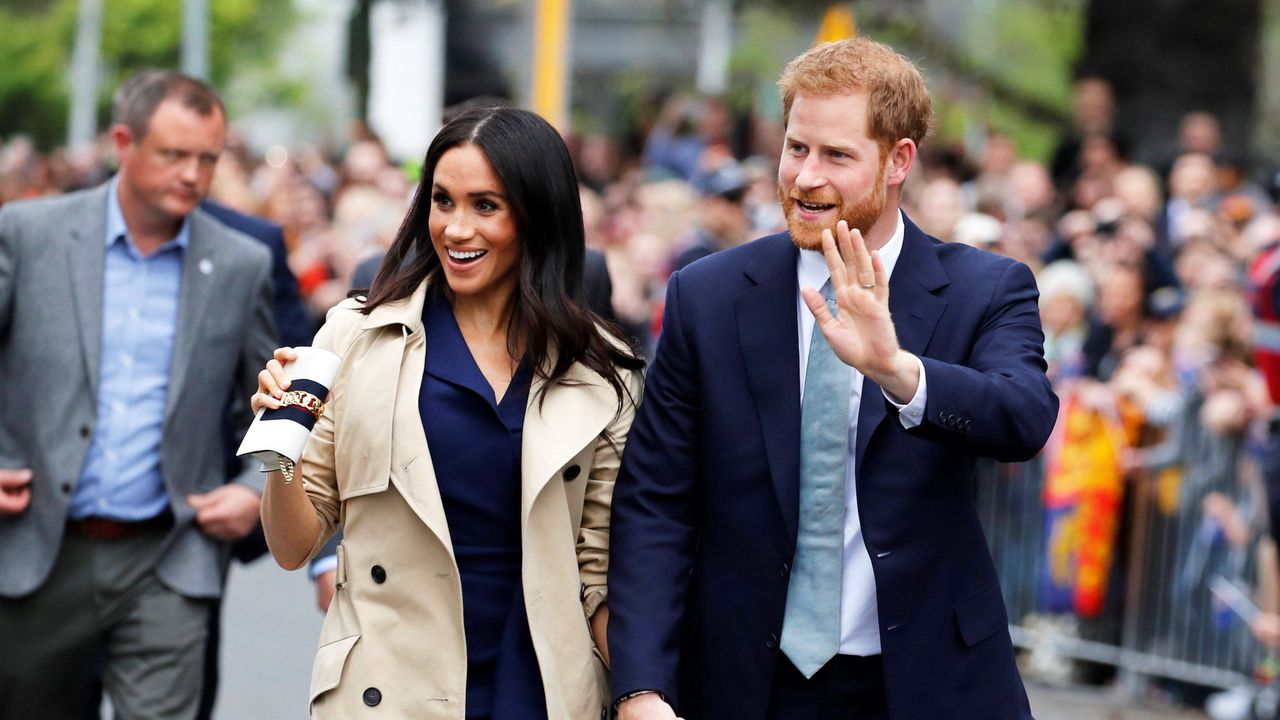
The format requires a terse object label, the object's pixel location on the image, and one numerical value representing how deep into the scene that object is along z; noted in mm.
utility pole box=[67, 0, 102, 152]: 52281
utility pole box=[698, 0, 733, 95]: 38219
